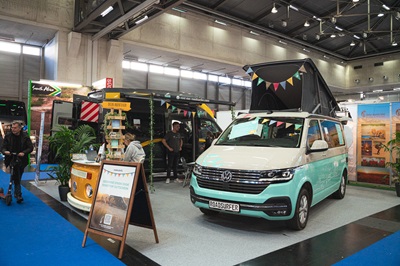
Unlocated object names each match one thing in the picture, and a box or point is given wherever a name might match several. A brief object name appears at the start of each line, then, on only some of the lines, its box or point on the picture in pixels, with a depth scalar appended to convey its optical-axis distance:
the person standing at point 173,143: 8.12
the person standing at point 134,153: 5.36
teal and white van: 4.04
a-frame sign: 3.50
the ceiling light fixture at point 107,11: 10.73
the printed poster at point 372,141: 8.43
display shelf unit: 5.41
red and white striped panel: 9.57
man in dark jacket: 5.49
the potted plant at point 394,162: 7.23
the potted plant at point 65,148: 5.88
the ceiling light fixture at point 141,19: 11.02
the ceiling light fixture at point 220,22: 16.52
